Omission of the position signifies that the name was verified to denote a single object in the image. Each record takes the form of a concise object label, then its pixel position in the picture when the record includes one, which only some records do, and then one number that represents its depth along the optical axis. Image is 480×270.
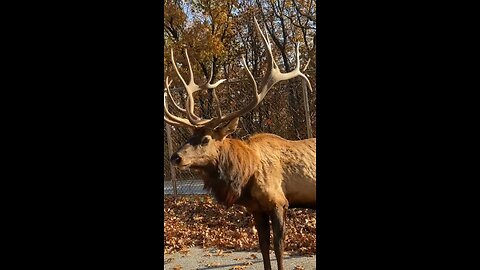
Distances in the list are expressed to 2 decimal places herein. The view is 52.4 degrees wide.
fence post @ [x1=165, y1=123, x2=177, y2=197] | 9.44
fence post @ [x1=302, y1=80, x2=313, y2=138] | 7.65
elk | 4.36
